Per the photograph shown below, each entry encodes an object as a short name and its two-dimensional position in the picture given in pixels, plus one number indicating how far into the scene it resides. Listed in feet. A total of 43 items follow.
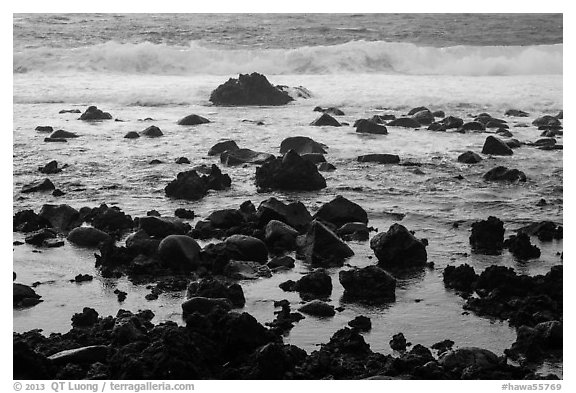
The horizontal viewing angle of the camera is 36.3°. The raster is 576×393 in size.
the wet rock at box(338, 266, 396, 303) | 32.27
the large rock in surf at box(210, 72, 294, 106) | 87.25
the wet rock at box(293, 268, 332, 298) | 32.48
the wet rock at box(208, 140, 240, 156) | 60.64
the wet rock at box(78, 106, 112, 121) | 76.28
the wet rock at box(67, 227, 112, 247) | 38.91
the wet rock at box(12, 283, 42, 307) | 31.86
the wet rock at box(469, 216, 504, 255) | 38.81
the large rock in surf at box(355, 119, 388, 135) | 69.62
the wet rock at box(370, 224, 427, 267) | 35.83
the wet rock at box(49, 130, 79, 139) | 66.64
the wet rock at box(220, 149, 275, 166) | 57.00
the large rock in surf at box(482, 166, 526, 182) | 52.29
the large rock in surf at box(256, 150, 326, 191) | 49.24
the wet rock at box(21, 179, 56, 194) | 49.01
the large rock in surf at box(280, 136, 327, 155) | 60.29
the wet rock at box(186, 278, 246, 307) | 31.42
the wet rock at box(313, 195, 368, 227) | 41.70
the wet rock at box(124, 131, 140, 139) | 67.05
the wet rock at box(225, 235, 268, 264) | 36.04
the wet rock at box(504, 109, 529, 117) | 80.59
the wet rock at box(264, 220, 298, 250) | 37.70
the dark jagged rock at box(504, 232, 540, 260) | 37.24
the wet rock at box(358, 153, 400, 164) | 57.88
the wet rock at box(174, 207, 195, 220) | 43.14
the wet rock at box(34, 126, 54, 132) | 69.92
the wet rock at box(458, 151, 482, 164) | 57.92
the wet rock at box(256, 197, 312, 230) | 40.09
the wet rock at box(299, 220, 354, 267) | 36.40
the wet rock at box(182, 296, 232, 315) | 30.19
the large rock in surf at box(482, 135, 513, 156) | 61.00
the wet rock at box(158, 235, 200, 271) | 34.88
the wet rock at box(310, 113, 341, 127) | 72.90
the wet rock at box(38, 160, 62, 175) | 54.29
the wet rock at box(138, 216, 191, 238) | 38.55
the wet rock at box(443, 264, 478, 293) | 33.30
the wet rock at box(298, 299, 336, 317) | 30.53
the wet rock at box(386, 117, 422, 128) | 73.51
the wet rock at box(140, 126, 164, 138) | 67.72
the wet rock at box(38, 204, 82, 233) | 41.37
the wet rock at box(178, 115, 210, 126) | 73.97
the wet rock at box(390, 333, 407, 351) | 27.86
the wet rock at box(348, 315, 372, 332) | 29.35
